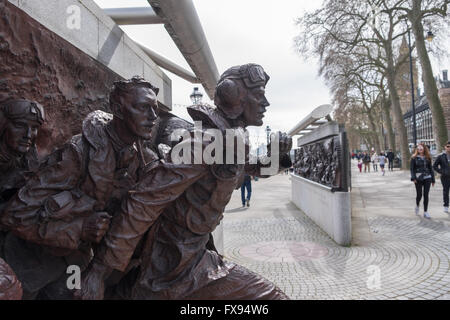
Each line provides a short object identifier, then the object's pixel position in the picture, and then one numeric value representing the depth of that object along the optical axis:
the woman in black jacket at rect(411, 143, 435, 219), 8.09
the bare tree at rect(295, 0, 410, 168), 19.31
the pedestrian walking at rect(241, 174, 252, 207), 11.52
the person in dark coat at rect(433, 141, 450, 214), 8.54
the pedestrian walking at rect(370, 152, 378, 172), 30.36
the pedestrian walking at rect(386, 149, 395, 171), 28.05
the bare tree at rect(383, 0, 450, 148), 18.09
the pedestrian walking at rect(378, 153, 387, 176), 23.64
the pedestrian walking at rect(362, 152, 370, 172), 28.74
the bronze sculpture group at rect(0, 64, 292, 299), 1.74
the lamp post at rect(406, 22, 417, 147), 22.45
